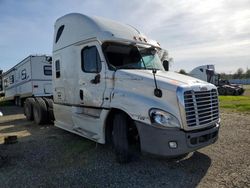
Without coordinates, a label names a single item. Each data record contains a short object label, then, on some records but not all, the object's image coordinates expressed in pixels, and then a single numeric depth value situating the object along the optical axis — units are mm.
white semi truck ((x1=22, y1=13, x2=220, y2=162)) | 3361
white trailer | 11400
